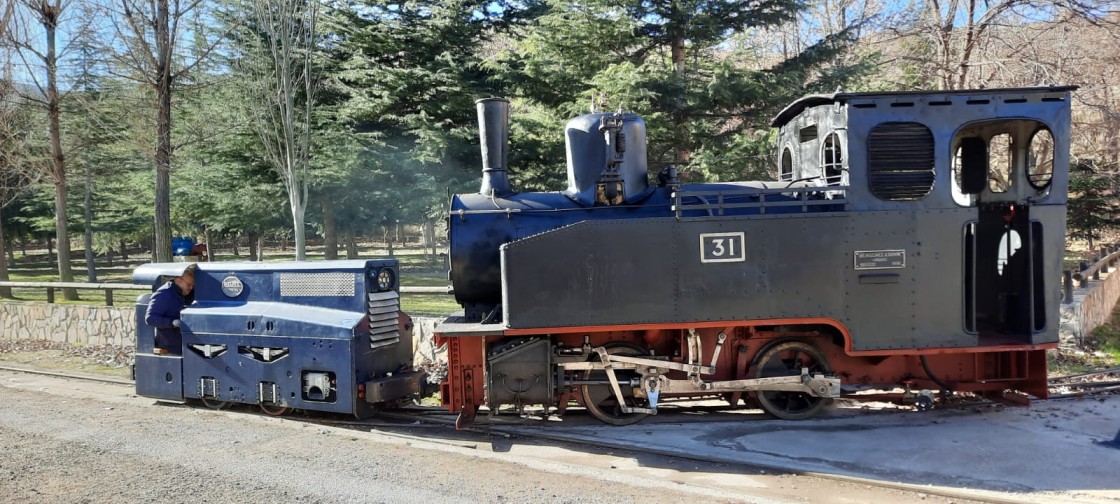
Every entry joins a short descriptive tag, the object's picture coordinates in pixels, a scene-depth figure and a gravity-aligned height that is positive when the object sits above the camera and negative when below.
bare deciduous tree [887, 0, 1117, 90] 12.27 +3.58
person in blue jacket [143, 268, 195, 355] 7.27 -0.68
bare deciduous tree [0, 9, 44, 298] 15.80 +2.99
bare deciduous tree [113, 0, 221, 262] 13.94 +3.82
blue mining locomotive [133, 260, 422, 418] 6.54 -0.99
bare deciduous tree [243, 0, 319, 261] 13.41 +3.48
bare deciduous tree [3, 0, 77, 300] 15.70 +4.20
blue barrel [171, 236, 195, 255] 8.14 +0.00
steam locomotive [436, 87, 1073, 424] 6.04 -0.41
